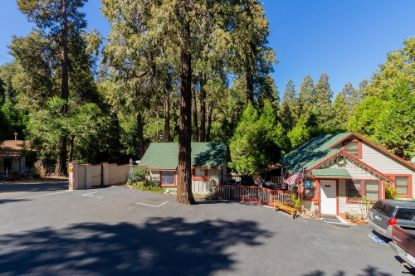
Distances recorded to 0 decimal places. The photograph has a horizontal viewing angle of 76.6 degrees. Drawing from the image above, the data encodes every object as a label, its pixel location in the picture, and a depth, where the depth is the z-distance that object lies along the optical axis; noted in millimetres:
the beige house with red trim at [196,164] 22703
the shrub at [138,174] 24781
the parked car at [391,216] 10781
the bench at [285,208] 15012
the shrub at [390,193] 16969
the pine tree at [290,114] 57188
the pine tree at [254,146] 23641
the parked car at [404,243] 7935
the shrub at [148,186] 22875
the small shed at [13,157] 31053
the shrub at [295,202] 16370
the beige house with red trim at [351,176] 16188
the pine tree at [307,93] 69875
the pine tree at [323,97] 52125
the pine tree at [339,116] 47344
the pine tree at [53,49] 31547
